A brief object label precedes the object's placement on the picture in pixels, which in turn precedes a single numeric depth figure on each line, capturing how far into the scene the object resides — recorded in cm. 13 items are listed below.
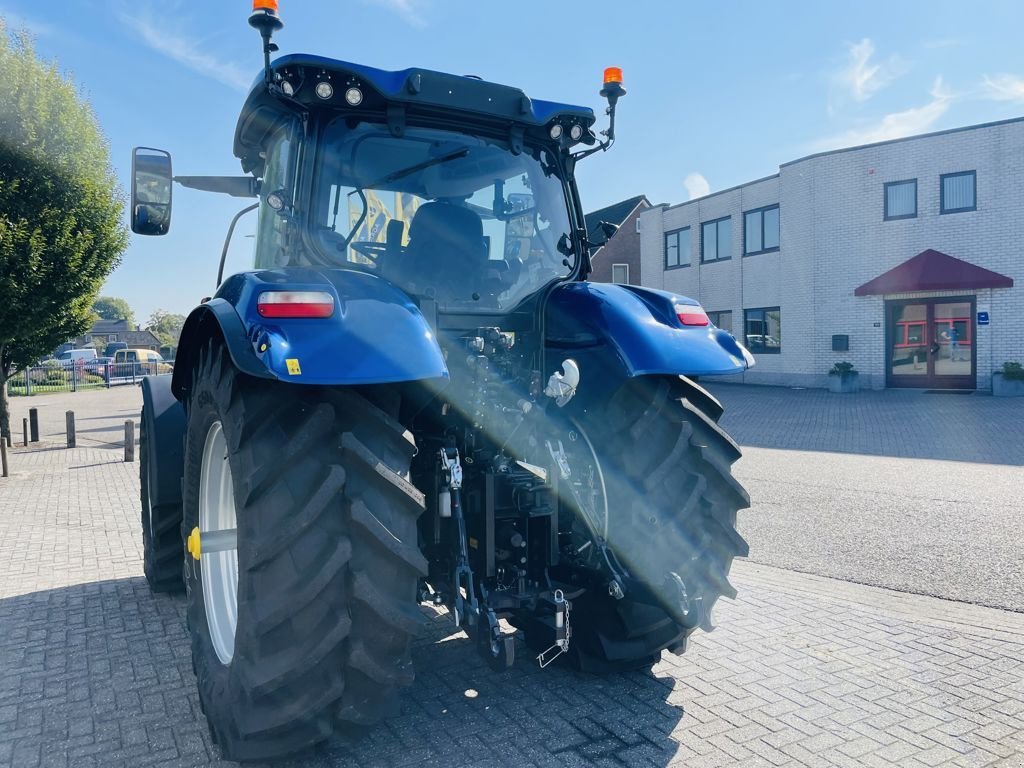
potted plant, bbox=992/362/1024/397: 1838
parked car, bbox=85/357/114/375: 3824
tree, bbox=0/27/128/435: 1059
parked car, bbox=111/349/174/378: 3959
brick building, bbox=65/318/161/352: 7834
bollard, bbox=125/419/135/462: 1205
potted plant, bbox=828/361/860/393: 2138
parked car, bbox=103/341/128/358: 5211
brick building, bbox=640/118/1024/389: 1931
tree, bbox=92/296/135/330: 13069
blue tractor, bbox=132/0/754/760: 245
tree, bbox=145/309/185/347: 8936
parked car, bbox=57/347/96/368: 4828
